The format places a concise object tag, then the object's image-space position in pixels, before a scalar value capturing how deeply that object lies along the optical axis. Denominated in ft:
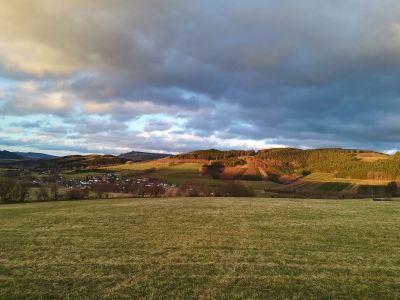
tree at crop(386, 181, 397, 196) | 314.88
